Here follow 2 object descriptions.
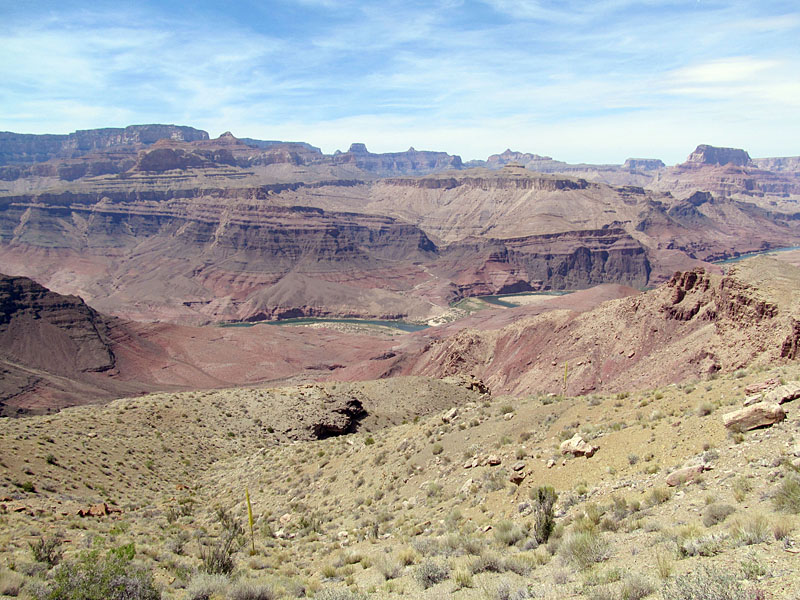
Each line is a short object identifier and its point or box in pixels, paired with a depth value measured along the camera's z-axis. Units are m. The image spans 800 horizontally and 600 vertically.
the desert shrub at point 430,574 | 11.16
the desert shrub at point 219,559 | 14.10
